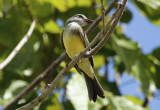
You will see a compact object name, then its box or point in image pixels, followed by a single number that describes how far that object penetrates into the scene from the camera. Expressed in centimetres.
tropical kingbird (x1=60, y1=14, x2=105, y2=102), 594
